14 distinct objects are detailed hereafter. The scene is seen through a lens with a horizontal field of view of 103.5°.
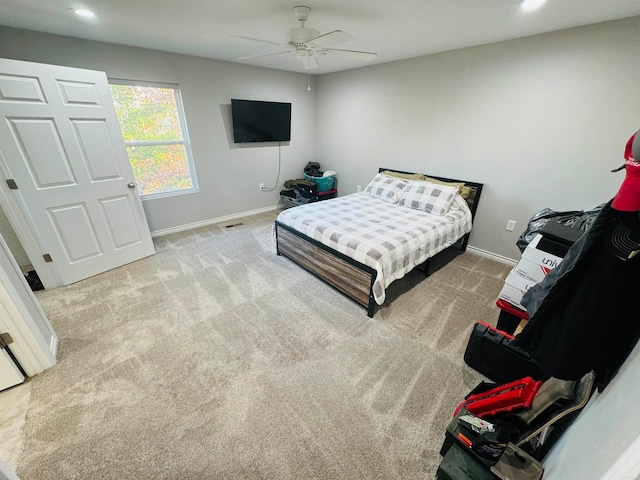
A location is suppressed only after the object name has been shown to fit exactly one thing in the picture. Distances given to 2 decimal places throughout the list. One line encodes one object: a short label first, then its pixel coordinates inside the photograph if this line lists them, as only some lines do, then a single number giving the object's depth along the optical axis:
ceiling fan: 1.93
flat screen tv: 3.84
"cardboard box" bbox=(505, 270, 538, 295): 1.58
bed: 2.19
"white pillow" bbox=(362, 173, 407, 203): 3.41
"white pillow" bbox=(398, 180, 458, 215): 2.96
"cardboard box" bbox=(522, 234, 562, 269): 1.49
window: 3.13
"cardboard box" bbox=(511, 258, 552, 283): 1.52
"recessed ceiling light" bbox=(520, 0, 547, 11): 1.77
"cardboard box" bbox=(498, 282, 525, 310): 1.63
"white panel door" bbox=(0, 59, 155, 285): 2.14
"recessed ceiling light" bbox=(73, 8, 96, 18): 1.97
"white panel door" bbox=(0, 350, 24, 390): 1.54
